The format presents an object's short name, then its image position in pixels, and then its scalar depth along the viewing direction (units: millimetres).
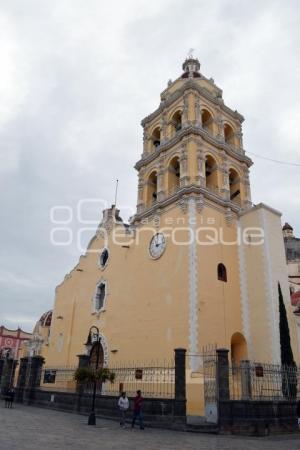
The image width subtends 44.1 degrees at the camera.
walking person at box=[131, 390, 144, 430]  12703
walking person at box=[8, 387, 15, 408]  18538
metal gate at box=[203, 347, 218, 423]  13367
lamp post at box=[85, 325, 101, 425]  13055
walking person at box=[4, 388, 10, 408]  18731
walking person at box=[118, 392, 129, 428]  12961
